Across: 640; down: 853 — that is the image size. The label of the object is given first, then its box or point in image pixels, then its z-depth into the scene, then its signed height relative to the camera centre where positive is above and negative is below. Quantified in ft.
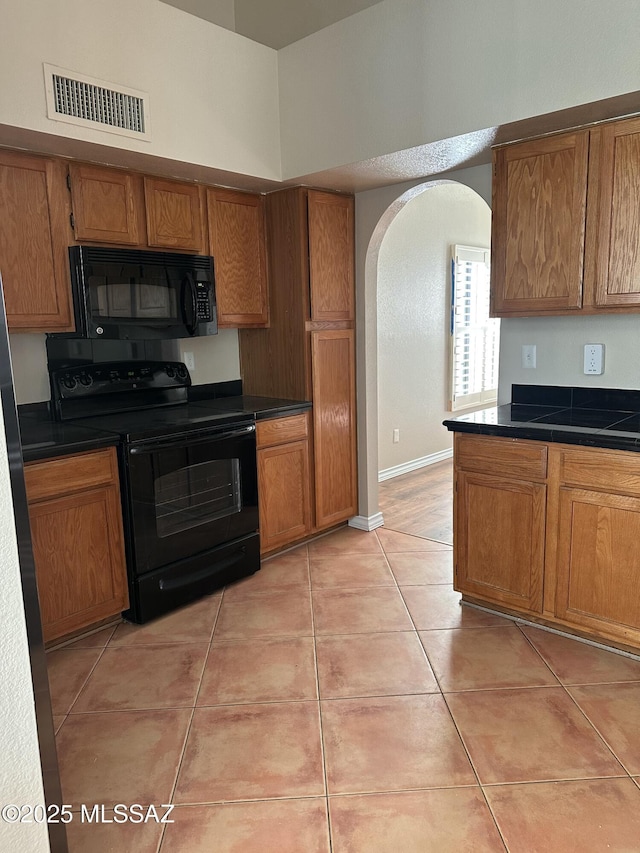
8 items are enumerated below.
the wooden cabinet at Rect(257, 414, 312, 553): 11.15 -2.78
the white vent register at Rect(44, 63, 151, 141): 7.85 +3.19
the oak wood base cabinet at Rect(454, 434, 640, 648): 7.72 -2.84
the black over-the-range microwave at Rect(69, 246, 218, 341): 9.14 +0.72
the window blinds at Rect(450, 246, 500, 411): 19.21 -0.16
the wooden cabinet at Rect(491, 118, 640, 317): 7.93 +1.41
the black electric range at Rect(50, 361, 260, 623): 9.08 -2.25
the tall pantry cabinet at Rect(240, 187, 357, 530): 11.48 +0.01
